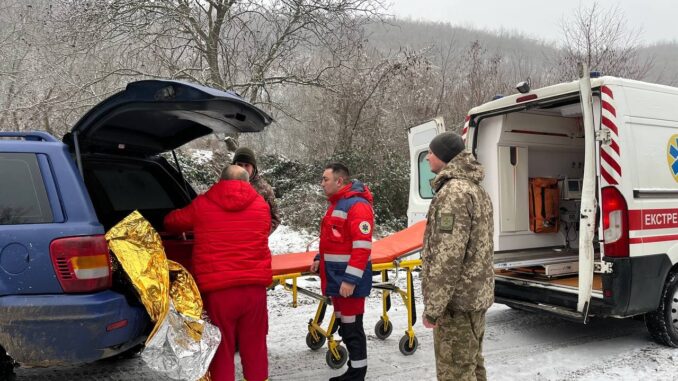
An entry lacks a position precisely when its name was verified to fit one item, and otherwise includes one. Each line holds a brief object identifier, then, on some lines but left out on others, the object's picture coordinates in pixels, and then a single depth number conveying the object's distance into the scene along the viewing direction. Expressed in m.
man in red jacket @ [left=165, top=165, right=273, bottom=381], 3.36
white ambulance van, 4.48
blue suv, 2.77
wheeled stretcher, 4.33
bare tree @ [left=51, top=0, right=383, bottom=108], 10.16
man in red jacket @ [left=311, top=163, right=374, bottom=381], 3.85
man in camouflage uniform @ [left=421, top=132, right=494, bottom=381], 3.03
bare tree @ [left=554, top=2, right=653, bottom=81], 14.13
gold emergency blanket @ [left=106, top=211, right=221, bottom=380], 3.00
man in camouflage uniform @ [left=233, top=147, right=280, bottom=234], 5.12
